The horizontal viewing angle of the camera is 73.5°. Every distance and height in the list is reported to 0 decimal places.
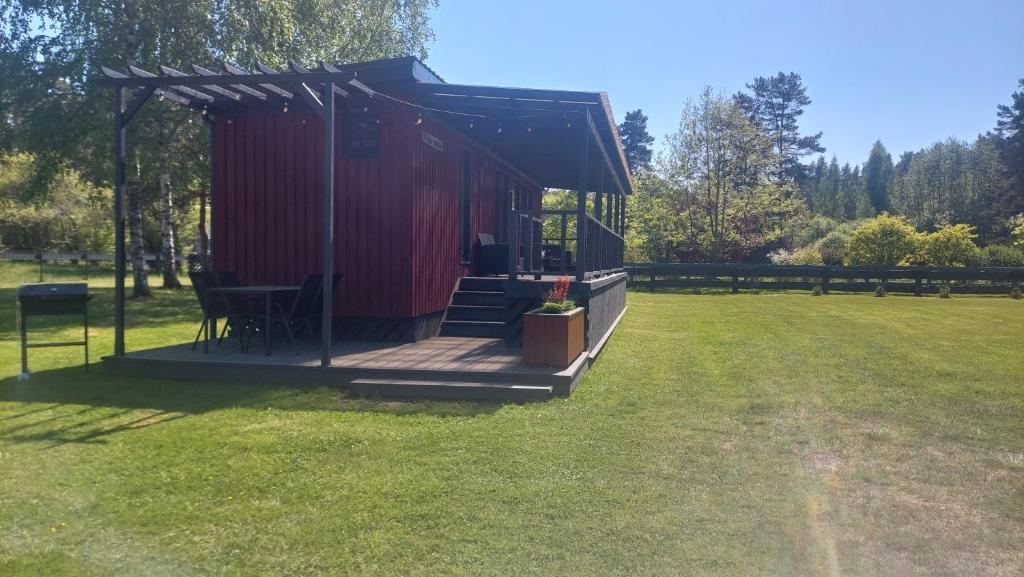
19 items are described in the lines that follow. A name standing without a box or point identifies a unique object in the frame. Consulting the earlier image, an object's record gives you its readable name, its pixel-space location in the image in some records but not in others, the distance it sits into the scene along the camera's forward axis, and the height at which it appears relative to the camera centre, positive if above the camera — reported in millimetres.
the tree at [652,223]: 29062 +1974
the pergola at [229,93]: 5793 +1585
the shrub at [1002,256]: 24281 +558
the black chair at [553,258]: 12750 +163
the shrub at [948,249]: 24078 +790
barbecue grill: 6039 -366
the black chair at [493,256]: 10406 +152
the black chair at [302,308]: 6660 -451
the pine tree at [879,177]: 65950 +9394
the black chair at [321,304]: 7117 -423
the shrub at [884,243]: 24562 +1007
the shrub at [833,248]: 29266 +1006
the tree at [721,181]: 27828 +3701
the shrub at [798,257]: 28125 +569
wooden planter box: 5891 -629
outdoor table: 6297 -267
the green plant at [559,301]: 6098 -318
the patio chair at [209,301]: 6824 -389
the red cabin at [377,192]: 7219 +831
